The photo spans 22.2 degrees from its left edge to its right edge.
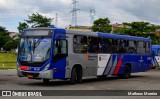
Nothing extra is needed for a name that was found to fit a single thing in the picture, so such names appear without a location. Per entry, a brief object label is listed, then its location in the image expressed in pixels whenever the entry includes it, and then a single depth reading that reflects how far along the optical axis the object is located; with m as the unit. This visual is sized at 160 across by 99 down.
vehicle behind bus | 43.50
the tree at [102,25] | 77.62
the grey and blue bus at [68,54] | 19.23
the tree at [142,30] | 70.62
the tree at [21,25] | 107.19
